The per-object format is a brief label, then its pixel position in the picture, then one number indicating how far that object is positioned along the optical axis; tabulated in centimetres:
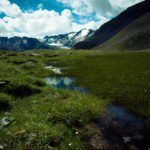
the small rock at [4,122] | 699
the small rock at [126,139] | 668
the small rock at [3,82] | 1273
